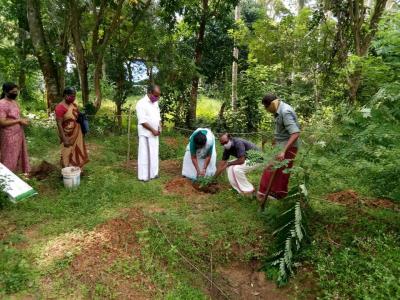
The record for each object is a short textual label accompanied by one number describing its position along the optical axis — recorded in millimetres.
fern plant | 4137
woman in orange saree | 6012
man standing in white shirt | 6492
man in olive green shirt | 4941
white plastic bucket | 6043
